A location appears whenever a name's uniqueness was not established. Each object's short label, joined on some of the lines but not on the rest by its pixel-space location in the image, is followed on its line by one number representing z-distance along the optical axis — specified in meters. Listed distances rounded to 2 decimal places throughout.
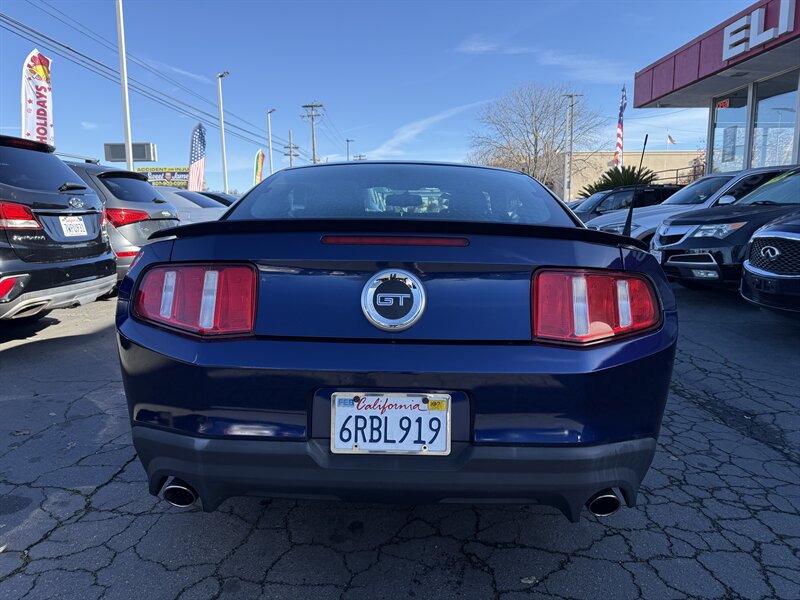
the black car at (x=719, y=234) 6.00
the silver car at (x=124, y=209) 6.27
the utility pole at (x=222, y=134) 31.55
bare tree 43.28
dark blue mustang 1.64
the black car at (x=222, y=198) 11.49
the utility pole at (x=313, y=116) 64.95
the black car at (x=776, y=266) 4.52
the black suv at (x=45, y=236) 4.14
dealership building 12.11
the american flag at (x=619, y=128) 26.51
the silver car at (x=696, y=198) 7.65
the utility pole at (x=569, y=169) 41.69
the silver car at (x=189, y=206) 9.39
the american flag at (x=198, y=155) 28.55
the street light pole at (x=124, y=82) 18.28
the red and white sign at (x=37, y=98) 15.02
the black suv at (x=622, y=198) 11.80
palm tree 17.19
